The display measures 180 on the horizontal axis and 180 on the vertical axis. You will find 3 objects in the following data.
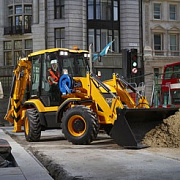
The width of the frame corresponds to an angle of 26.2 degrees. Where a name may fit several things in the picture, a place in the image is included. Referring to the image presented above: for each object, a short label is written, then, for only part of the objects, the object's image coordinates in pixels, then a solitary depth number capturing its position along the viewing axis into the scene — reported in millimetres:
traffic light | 18516
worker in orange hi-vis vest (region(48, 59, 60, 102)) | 13078
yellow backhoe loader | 11008
